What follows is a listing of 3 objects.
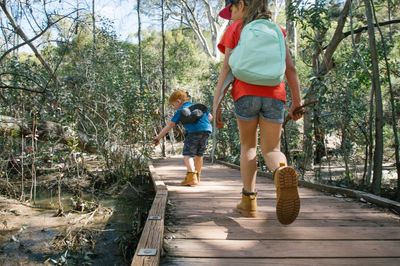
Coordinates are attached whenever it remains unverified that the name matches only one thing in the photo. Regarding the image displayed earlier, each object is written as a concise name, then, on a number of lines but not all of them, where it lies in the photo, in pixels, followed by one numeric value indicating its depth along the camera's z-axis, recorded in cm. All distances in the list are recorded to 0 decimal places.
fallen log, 651
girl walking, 276
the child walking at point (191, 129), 487
